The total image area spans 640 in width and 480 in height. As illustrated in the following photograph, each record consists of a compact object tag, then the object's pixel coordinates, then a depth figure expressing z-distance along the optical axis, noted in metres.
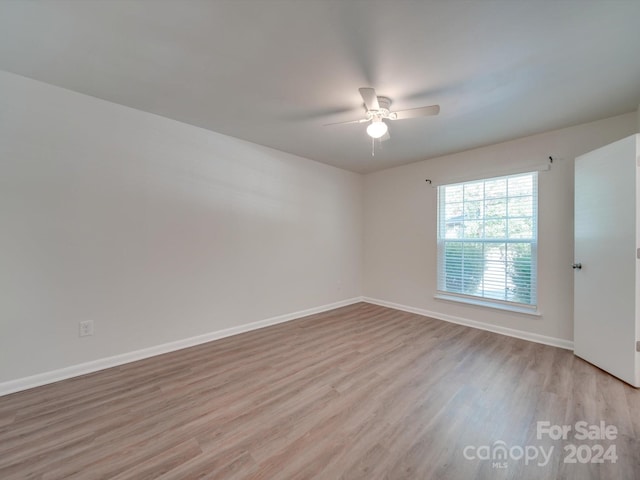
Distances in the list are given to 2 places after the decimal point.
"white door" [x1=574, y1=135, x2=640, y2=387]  2.24
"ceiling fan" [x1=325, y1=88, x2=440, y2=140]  2.15
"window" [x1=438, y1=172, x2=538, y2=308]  3.30
